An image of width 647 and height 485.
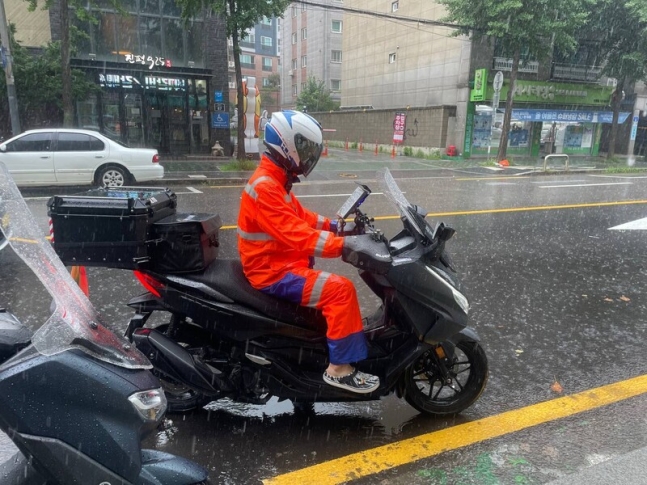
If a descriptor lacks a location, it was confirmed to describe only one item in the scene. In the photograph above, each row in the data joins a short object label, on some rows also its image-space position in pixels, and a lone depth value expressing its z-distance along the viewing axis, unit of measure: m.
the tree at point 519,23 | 19.36
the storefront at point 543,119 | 24.41
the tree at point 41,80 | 16.47
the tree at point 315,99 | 41.47
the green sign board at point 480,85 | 22.78
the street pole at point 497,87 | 18.66
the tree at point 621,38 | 21.62
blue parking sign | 21.05
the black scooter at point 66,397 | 1.40
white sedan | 11.16
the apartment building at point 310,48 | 47.47
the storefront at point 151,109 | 19.22
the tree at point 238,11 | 15.01
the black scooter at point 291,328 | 2.68
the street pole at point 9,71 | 13.21
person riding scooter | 2.63
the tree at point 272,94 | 62.43
